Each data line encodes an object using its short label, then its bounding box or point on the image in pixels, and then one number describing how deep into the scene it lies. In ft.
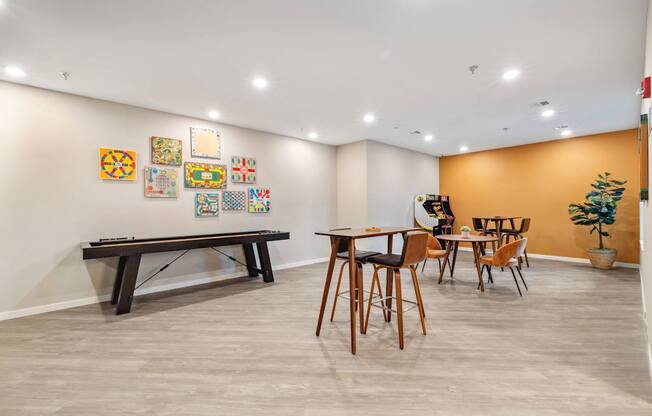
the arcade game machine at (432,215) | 24.97
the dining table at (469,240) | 13.74
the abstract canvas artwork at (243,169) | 17.38
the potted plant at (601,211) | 17.81
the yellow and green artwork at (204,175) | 15.64
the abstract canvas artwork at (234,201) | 17.02
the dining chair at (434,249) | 15.19
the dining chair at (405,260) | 8.25
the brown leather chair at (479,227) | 20.43
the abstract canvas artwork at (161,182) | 14.38
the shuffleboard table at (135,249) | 10.96
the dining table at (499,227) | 19.27
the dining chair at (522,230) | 19.50
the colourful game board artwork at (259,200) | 18.16
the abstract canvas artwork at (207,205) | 15.97
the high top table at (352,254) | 8.00
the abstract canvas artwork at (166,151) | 14.58
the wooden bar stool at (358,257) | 8.75
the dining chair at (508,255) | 13.02
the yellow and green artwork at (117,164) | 13.20
